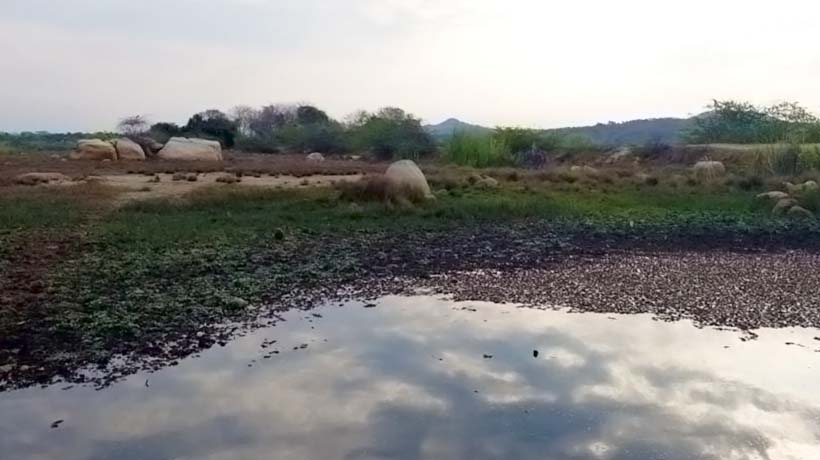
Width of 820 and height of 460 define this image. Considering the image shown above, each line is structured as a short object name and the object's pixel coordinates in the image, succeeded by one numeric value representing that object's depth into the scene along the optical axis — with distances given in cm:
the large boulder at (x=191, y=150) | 2464
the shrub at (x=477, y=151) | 2325
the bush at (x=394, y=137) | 2772
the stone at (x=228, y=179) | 1543
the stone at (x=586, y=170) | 1761
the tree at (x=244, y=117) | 3925
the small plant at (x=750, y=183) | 1550
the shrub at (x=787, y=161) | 1698
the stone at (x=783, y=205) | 1271
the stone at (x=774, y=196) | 1348
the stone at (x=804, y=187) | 1338
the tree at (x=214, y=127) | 3466
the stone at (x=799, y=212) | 1224
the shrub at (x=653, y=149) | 2342
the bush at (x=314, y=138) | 3180
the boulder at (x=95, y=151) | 2378
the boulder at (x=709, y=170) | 1709
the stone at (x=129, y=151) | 2444
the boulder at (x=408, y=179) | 1266
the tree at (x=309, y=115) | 4003
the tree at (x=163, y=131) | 3309
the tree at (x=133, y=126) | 3562
